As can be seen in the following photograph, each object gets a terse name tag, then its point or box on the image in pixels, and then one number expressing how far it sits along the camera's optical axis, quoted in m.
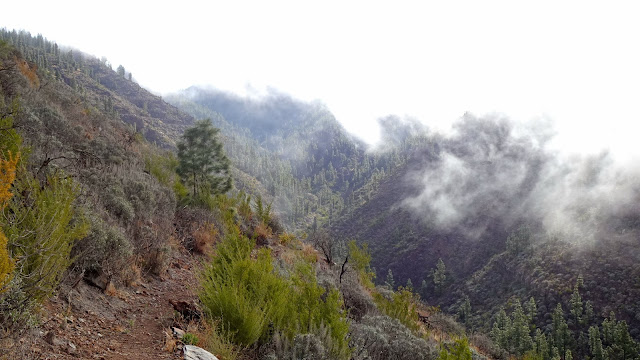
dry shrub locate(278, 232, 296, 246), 15.23
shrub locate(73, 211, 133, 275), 5.34
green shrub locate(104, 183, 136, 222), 7.74
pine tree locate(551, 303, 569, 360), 58.09
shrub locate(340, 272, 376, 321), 9.20
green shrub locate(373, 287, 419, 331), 10.53
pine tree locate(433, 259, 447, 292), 102.81
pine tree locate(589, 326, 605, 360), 53.92
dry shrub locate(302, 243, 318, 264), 13.12
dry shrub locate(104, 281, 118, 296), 5.50
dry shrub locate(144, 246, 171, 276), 7.26
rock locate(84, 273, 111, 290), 5.43
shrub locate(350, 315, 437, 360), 5.63
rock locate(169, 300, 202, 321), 5.46
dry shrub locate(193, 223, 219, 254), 10.14
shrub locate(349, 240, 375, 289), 17.26
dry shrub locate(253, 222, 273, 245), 13.67
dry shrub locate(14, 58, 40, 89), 16.07
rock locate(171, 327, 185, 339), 4.62
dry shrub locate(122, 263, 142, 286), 6.17
